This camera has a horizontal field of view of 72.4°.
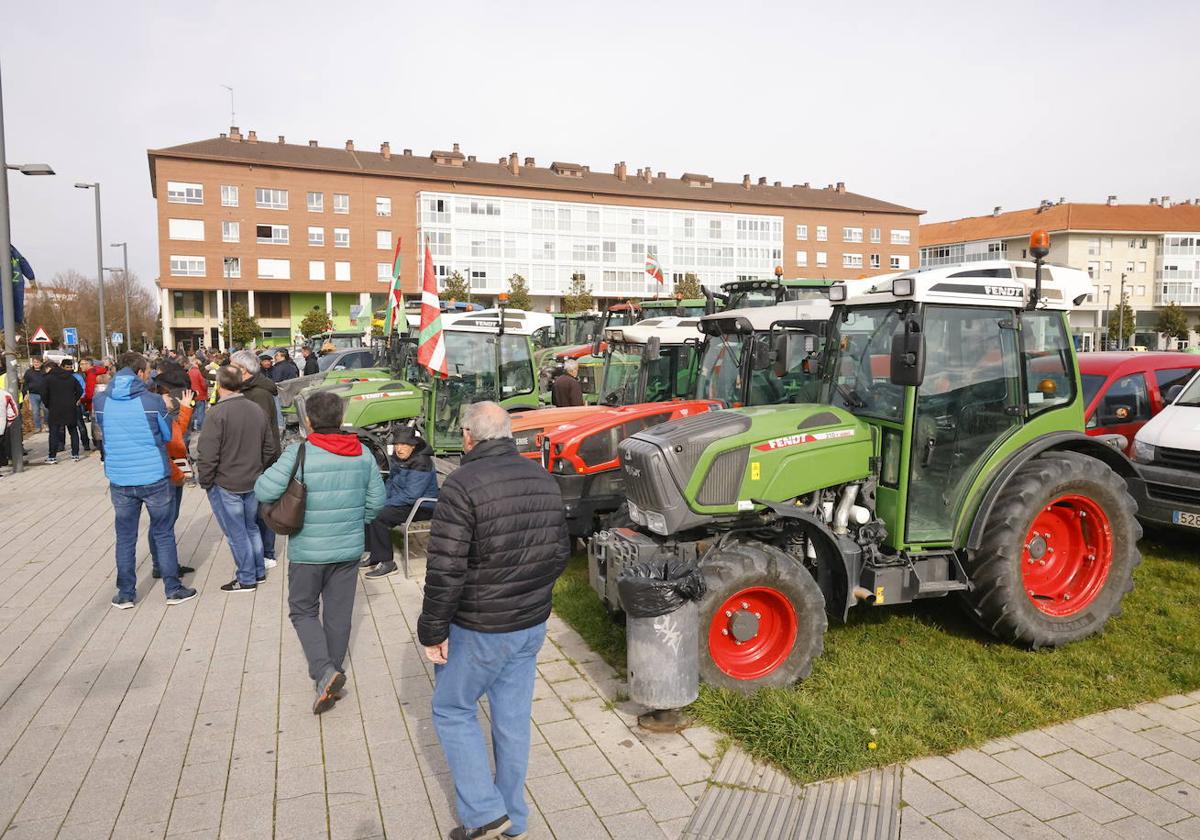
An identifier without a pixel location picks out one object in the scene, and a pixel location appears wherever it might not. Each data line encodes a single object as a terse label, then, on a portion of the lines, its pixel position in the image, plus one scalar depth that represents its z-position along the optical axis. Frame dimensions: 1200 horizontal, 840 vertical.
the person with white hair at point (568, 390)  11.83
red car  9.41
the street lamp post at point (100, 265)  25.69
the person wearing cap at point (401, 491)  7.96
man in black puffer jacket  3.44
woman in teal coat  4.93
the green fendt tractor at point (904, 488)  5.02
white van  7.34
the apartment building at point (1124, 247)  71.06
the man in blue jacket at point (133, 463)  6.81
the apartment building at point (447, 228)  53.91
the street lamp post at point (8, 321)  14.12
